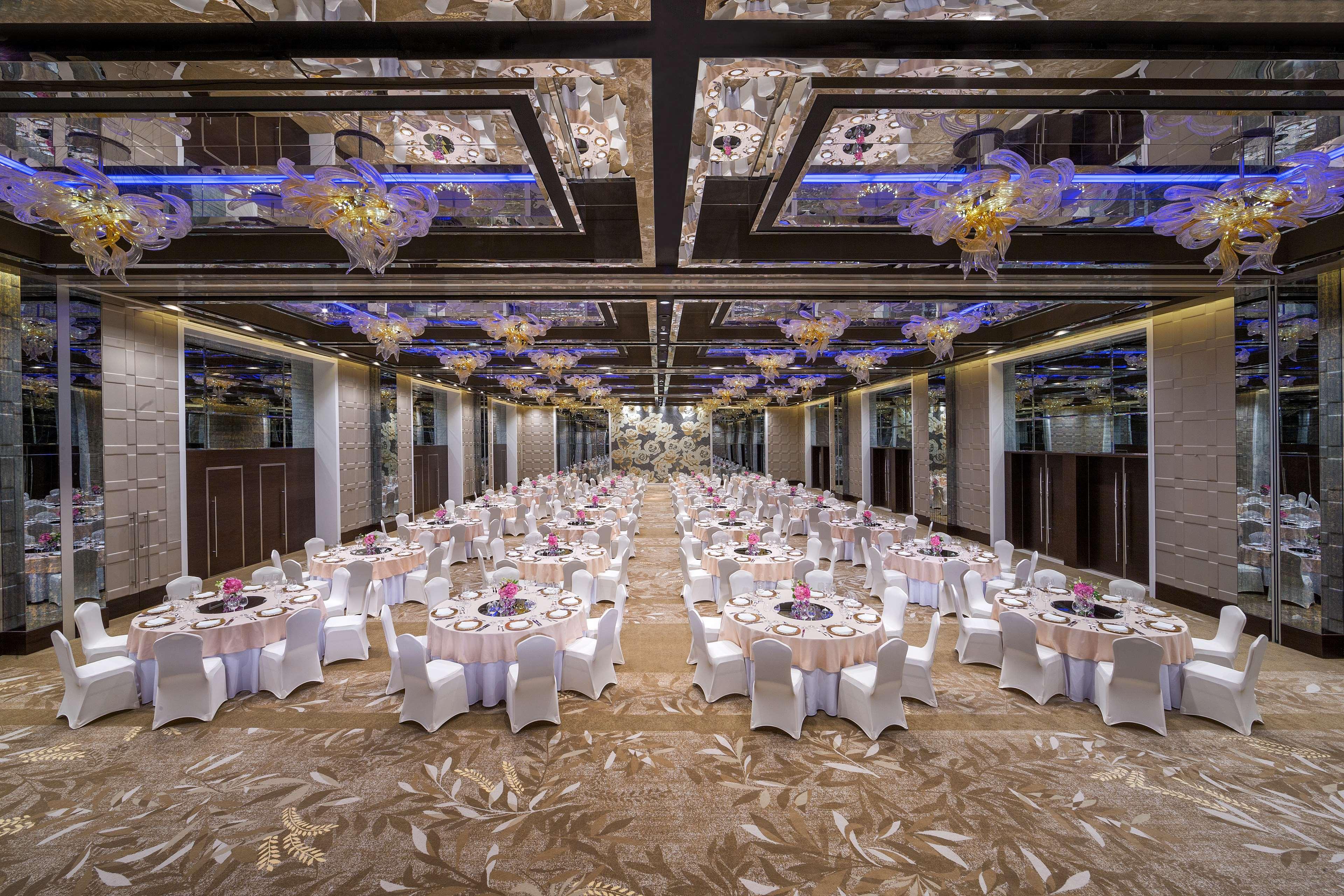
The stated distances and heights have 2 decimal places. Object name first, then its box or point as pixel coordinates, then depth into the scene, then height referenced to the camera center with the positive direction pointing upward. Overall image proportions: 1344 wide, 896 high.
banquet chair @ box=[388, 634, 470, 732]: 4.75 -2.17
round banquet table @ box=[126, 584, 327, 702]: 5.28 -1.86
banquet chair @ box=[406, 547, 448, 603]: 8.30 -2.04
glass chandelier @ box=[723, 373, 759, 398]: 17.56 +2.00
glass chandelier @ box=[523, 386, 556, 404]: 17.69 +1.78
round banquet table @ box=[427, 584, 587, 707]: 5.21 -1.87
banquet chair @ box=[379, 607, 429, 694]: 5.31 -2.24
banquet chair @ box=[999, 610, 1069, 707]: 5.36 -2.23
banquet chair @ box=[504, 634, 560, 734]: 4.79 -2.15
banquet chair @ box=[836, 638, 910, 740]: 4.59 -2.20
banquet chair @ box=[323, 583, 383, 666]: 6.34 -2.23
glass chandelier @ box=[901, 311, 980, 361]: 8.22 +1.71
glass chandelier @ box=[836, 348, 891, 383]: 11.20 +1.70
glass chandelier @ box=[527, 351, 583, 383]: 11.65 +1.86
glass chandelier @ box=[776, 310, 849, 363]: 8.37 +1.78
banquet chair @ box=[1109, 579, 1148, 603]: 6.55 -1.87
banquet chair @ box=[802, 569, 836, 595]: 6.96 -1.80
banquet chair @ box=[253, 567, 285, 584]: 7.19 -1.68
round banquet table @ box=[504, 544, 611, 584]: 8.45 -1.83
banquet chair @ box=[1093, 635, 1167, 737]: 4.72 -2.21
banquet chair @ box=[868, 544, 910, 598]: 8.38 -2.15
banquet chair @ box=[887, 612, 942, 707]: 5.20 -2.28
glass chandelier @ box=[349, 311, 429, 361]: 8.12 +1.81
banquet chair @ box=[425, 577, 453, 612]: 6.50 -1.73
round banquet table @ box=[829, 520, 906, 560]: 11.22 -1.89
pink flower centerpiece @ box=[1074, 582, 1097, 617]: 5.67 -1.69
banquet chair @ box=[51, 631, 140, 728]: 4.88 -2.18
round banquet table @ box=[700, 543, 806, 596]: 8.39 -1.89
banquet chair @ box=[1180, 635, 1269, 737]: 4.75 -2.30
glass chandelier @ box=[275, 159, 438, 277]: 3.94 +1.87
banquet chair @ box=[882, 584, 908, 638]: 6.06 -1.92
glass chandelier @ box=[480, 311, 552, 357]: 8.36 +1.84
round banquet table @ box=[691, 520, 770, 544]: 11.31 -1.83
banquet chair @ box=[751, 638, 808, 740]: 4.62 -2.16
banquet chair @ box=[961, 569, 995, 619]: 7.00 -2.03
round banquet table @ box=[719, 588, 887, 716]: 5.01 -1.89
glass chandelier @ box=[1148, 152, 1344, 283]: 3.82 +1.74
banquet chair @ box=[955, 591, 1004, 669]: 6.19 -2.33
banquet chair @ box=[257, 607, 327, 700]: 5.46 -2.12
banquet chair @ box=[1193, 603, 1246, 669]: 5.34 -2.09
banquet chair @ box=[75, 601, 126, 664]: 5.38 -1.89
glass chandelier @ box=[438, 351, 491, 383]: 11.09 +1.78
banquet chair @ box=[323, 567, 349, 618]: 7.20 -1.88
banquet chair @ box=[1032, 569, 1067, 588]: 6.80 -1.77
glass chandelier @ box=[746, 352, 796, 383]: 12.12 +1.85
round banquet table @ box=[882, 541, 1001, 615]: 8.04 -2.01
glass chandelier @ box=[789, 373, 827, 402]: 17.27 +2.00
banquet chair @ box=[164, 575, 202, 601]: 6.76 -1.72
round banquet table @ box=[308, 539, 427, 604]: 8.22 -1.81
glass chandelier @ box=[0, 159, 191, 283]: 3.83 +1.82
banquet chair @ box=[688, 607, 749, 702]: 5.36 -2.22
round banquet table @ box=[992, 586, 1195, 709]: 5.08 -1.98
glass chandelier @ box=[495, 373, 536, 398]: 17.52 +2.15
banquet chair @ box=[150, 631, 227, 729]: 4.78 -2.07
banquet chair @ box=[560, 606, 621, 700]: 5.41 -2.18
